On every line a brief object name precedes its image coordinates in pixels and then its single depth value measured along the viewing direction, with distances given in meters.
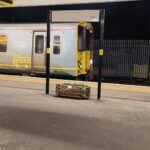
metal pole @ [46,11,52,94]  11.34
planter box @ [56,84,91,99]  10.91
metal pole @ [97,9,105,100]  10.42
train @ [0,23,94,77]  15.99
